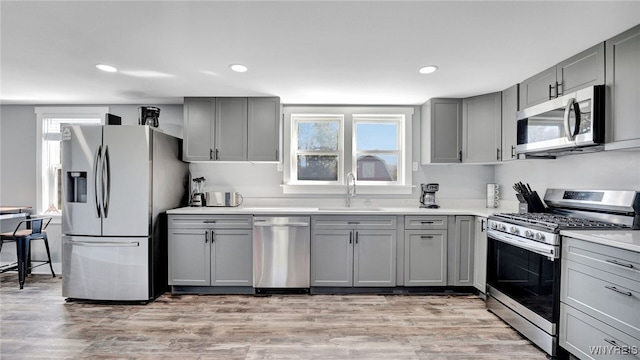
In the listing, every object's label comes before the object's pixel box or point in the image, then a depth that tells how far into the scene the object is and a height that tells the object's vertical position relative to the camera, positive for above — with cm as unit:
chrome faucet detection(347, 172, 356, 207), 392 -10
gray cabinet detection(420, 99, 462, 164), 367 +57
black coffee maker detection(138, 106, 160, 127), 357 +71
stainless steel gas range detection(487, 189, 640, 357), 215 -56
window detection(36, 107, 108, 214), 412 +41
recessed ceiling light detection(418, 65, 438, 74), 268 +95
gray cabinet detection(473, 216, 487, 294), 319 -80
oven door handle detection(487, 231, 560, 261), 214 -50
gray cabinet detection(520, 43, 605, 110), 220 +81
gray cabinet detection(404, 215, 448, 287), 339 -79
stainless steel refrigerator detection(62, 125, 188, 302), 309 -37
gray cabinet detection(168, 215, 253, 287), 337 -79
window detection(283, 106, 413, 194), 403 +38
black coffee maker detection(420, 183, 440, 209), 379 -22
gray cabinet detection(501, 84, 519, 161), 313 +57
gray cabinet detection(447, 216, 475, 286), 340 -81
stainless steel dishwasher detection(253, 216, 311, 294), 335 -81
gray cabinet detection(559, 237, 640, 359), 167 -72
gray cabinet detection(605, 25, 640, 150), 195 +60
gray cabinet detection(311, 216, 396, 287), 338 -81
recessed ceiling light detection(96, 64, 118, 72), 271 +96
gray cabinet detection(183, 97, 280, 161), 366 +57
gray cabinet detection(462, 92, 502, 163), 339 +57
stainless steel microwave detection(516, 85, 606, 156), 215 +42
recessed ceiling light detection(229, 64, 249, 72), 267 +95
